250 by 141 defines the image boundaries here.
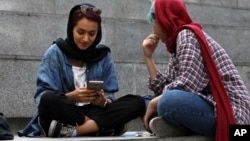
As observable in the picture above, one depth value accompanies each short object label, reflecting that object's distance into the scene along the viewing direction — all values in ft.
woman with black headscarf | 21.39
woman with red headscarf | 19.97
